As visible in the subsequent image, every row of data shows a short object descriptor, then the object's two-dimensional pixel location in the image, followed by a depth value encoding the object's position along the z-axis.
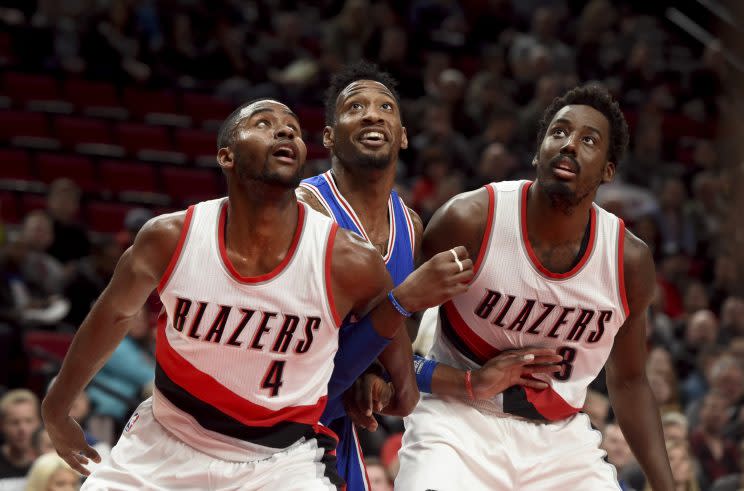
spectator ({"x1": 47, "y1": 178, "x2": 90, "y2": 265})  17.30
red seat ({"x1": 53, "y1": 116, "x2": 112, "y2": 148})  21.22
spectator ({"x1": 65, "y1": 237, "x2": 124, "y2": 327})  16.06
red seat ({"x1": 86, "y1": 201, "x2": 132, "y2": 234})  19.11
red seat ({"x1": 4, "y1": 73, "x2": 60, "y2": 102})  21.70
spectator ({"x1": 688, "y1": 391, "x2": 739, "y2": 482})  15.99
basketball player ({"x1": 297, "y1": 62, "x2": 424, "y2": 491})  8.41
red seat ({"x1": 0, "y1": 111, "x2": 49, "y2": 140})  20.87
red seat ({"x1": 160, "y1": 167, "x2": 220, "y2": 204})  20.61
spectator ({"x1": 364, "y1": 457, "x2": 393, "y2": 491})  12.74
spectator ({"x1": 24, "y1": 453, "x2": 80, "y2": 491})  11.50
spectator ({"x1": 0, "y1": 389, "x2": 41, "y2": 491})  12.78
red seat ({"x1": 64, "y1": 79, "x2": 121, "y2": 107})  22.13
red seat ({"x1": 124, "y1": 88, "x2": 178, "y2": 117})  22.50
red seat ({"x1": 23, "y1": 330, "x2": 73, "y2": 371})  15.49
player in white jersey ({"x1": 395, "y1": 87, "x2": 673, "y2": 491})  8.12
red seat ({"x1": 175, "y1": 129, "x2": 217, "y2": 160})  21.92
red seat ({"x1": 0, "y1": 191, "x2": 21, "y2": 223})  18.94
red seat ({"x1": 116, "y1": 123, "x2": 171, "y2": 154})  21.56
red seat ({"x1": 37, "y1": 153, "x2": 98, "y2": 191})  20.16
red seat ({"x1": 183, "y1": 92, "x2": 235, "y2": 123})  22.87
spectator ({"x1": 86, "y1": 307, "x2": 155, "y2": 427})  14.48
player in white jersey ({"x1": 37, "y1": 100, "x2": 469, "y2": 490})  7.18
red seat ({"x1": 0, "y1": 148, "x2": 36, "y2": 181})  19.97
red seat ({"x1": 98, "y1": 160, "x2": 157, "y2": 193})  20.47
